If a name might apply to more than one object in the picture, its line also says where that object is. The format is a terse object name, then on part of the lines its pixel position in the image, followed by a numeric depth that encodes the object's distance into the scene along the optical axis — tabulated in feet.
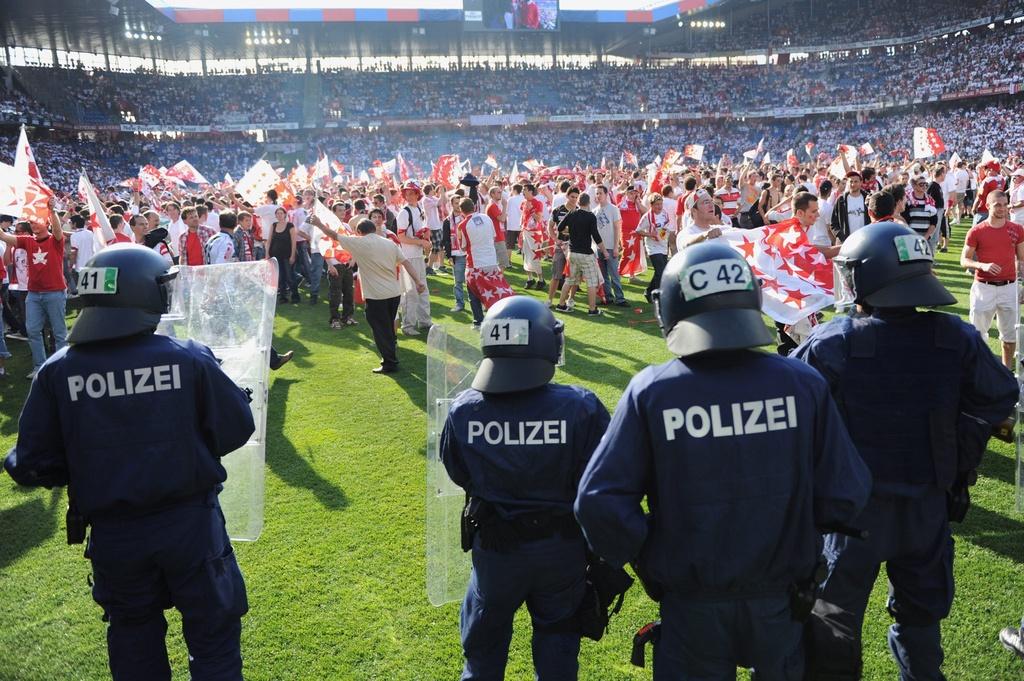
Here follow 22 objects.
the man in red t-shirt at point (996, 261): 22.65
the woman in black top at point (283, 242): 41.06
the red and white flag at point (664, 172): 47.84
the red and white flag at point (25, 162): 25.53
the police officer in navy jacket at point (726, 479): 6.88
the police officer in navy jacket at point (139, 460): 9.27
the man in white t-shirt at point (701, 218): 26.59
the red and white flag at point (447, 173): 58.49
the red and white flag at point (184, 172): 71.72
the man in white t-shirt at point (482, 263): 32.60
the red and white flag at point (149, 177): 71.07
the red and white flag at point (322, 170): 73.72
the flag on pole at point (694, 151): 71.11
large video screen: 173.58
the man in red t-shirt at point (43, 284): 27.17
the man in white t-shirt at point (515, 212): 50.08
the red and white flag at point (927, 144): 56.34
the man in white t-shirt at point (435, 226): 51.37
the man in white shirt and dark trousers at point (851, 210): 31.81
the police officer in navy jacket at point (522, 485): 8.85
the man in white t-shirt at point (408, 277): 33.92
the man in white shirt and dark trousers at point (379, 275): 27.91
